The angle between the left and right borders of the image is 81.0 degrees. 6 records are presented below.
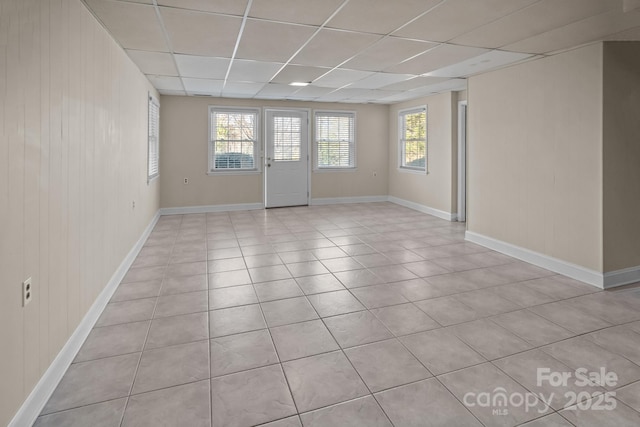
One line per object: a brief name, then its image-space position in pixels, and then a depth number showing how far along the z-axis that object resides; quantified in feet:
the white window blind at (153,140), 18.45
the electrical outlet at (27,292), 5.65
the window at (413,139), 24.53
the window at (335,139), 27.30
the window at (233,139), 24.70
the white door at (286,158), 26.04
